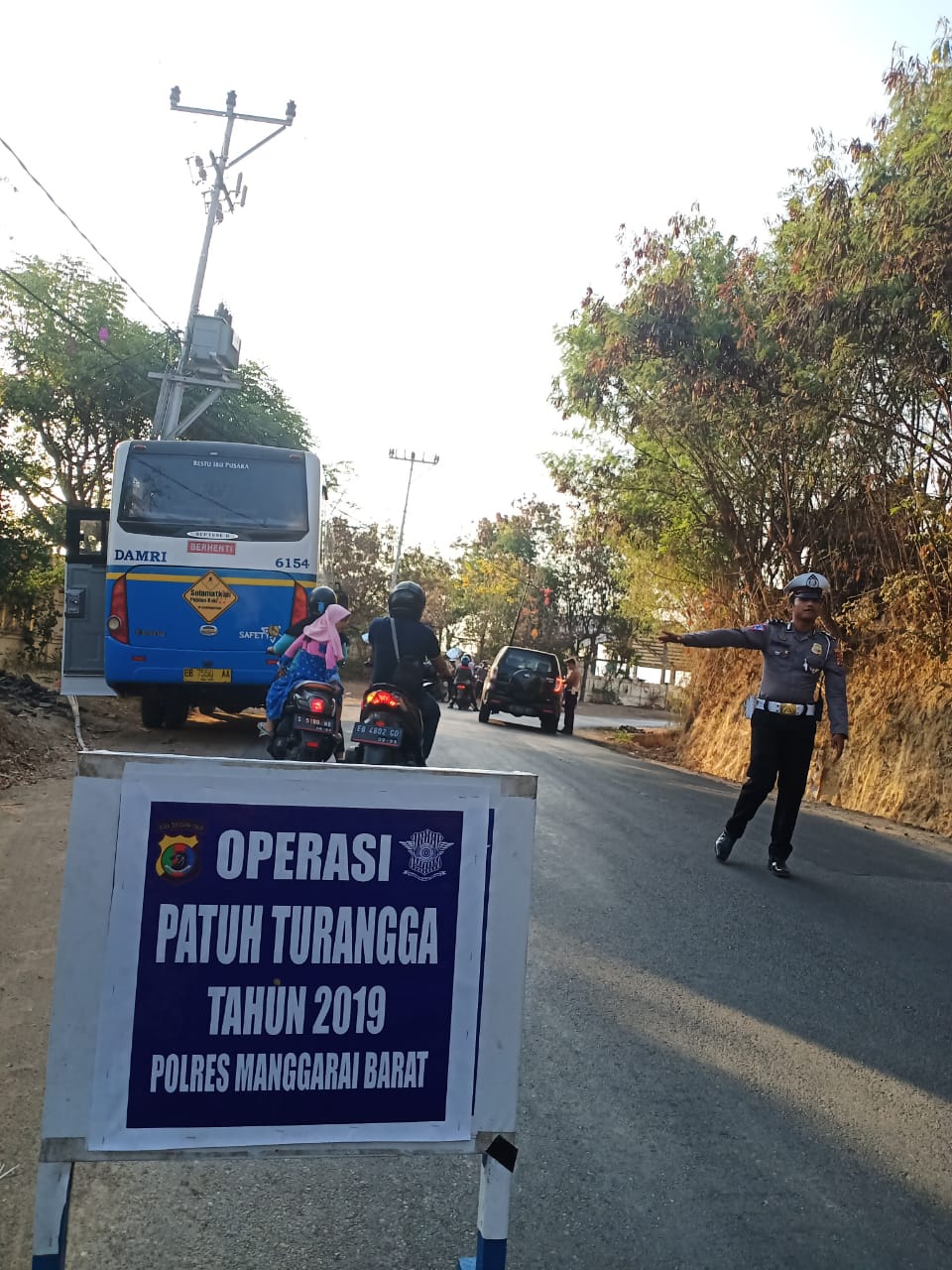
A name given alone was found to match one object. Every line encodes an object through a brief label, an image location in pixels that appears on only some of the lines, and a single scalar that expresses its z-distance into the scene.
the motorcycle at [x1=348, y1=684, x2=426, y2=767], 7.39
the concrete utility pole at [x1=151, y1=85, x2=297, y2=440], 20.73
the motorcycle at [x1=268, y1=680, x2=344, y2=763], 9.03
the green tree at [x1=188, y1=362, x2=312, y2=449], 27.89
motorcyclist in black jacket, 7.84
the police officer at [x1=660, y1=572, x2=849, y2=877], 7.57
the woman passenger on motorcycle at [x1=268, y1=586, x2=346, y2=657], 10.34
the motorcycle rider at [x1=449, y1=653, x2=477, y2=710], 34.12
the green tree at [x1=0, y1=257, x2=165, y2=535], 25.59
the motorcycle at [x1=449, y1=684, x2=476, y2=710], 34.97
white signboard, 2.41
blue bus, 12.63
